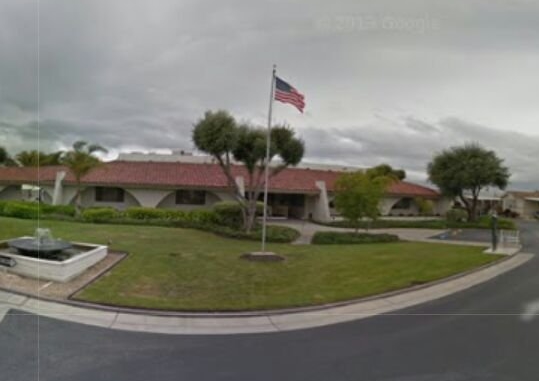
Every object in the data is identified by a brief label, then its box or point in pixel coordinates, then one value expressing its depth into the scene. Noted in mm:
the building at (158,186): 26406
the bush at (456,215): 33731
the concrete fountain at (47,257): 8828
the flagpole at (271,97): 13109
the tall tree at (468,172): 32750
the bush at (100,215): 21266
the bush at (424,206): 35562
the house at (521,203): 59500
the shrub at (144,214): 22656
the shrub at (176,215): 22672
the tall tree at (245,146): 17984
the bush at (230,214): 21938
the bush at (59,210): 22609
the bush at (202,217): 22000
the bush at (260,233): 18688
